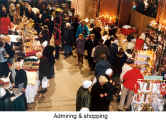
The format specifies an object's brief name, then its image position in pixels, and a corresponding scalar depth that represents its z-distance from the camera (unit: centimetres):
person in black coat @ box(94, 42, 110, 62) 573
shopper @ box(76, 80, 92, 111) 429
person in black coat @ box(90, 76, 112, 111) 432
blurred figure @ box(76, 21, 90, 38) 679
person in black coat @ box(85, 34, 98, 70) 621
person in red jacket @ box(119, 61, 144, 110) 462
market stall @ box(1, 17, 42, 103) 502
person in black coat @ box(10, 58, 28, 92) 459
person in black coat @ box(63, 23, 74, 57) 680
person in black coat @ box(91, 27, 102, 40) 649
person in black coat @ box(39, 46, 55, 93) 520
